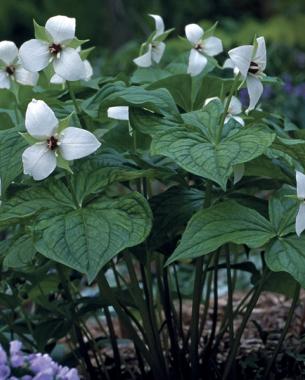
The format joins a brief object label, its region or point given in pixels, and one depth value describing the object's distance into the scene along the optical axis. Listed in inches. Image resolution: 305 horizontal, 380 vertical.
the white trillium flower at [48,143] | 68.8
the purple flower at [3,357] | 64.9
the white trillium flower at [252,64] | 70.3
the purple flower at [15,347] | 66.0
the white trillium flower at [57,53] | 71.3
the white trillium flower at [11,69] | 75.0
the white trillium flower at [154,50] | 79.3
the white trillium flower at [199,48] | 77.8
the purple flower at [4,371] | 64.6
